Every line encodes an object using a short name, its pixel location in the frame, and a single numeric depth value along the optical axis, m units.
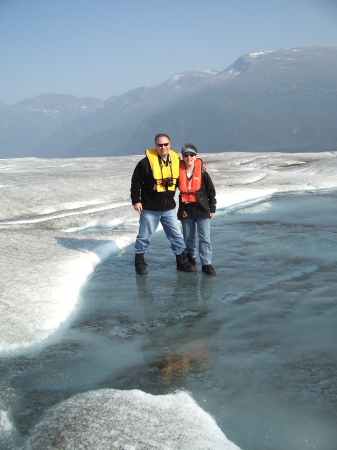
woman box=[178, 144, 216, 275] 8.98
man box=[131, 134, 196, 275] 8.82
